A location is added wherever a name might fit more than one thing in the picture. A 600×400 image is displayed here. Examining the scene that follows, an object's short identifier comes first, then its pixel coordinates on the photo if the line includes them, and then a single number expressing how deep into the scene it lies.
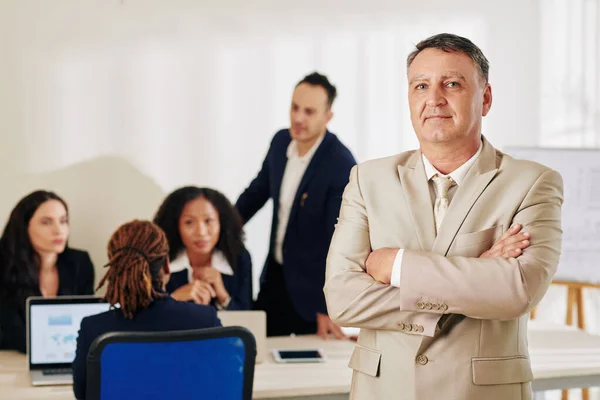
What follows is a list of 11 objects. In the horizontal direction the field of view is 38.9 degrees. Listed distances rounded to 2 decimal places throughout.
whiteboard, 4.21
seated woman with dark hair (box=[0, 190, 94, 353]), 3.58
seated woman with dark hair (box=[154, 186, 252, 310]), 3.81
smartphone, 3.33
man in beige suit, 1.94
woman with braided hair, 2.52
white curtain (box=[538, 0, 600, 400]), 4.64
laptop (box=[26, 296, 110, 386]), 3.21
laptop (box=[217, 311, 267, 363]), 3.35
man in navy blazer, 3.96
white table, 2.92
